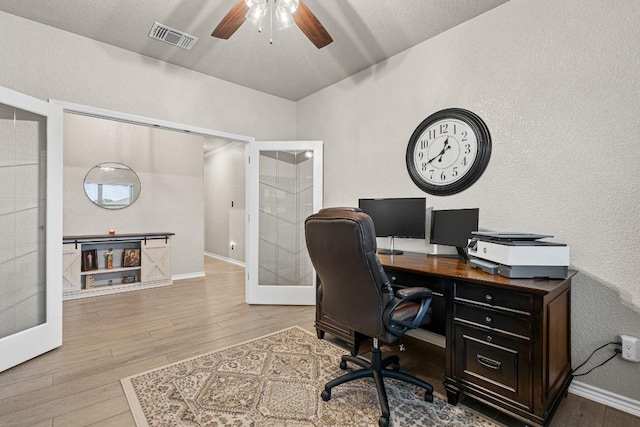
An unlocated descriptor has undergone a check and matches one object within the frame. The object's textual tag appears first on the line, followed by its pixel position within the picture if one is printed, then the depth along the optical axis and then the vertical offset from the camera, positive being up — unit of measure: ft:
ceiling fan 5.98 +4.11
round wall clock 8.05 +1.77
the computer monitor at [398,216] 8.74 -0.10
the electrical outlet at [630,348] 5.84 -2.62
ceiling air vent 8.63 +5.22
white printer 5.56 -0.83
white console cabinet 13.29 -2.66
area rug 5.57 -3.87
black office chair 5.33 -1.50
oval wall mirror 14.97 +1.26
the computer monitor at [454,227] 7.44 -0.37
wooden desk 5.05 -2.34
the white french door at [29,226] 7.63 -0.47
